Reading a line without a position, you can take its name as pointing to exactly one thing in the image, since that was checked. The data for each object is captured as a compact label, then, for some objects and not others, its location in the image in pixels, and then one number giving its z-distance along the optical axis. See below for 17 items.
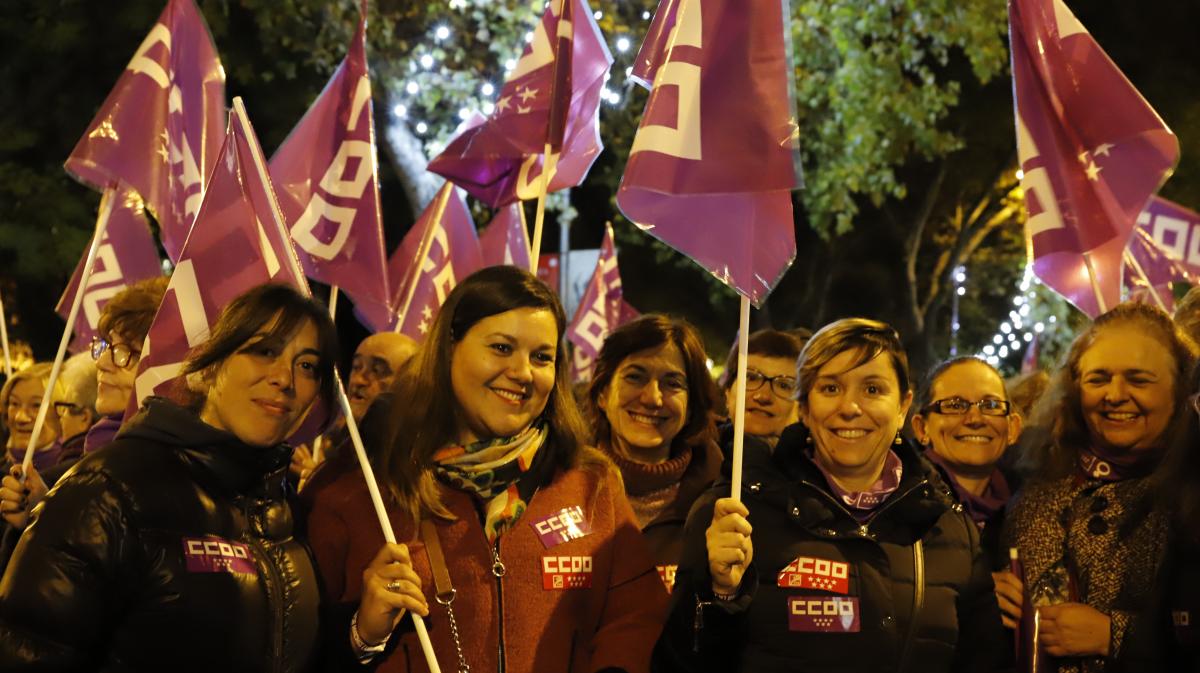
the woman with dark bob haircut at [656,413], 5.31
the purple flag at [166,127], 6.55
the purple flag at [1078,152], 5.66
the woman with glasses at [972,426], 5.56
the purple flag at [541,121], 6.67
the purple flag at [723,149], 4.26
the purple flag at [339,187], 6.55
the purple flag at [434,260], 9.12
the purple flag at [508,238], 10.87
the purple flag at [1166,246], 9.30
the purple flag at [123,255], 8.10
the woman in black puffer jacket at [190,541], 3.33
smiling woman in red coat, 4.02
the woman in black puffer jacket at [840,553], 4.02
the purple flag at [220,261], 4.30
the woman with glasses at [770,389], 6.29
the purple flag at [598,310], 12.02
